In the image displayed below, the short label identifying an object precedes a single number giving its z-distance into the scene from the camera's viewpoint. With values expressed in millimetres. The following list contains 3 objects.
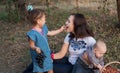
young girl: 4711
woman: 4719
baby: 4441
